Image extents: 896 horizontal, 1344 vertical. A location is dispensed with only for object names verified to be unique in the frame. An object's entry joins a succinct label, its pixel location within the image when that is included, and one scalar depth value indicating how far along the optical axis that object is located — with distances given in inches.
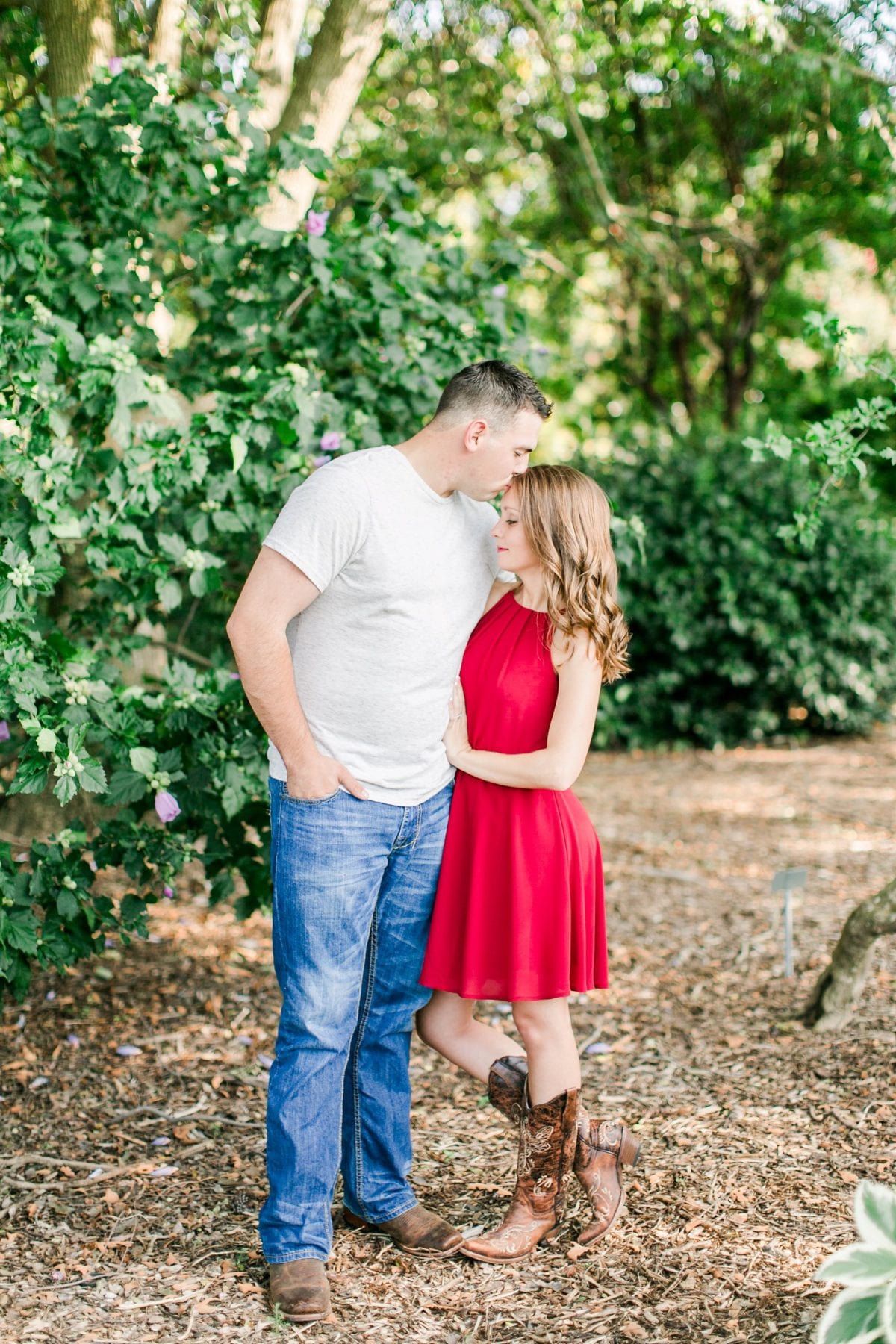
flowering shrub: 114.3
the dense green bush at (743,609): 308.5
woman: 99.7
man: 92.9
